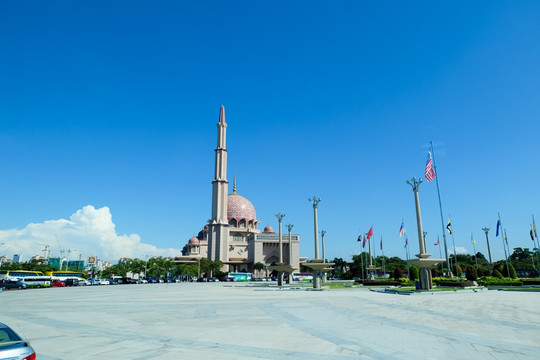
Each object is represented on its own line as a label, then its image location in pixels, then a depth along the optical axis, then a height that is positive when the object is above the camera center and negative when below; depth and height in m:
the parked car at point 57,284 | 48.75 -2.49
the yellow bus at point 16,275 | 53.05 -1.35
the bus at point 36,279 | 53.80 -2.02
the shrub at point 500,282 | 34.78 -1.91
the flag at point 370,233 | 50.94 +4.40
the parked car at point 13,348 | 5.00 -1.18
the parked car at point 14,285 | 42.17 -2.24
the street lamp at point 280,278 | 44.91 -1.74
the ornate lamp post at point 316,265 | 35.12 -0.10
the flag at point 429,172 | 29.34 +7.62
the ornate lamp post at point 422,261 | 27.05 +0.17
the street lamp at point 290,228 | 51.83 +5.36
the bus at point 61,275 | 61.82 -1.68
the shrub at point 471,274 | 37.88 -1.19
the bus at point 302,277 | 74.79 -2.79
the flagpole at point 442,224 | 34.29 +3.86
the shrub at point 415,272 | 50.72 -1.25
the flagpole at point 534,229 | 47.94 +4.62
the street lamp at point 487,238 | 60.77 +4.28
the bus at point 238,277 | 73.94 -2.57
